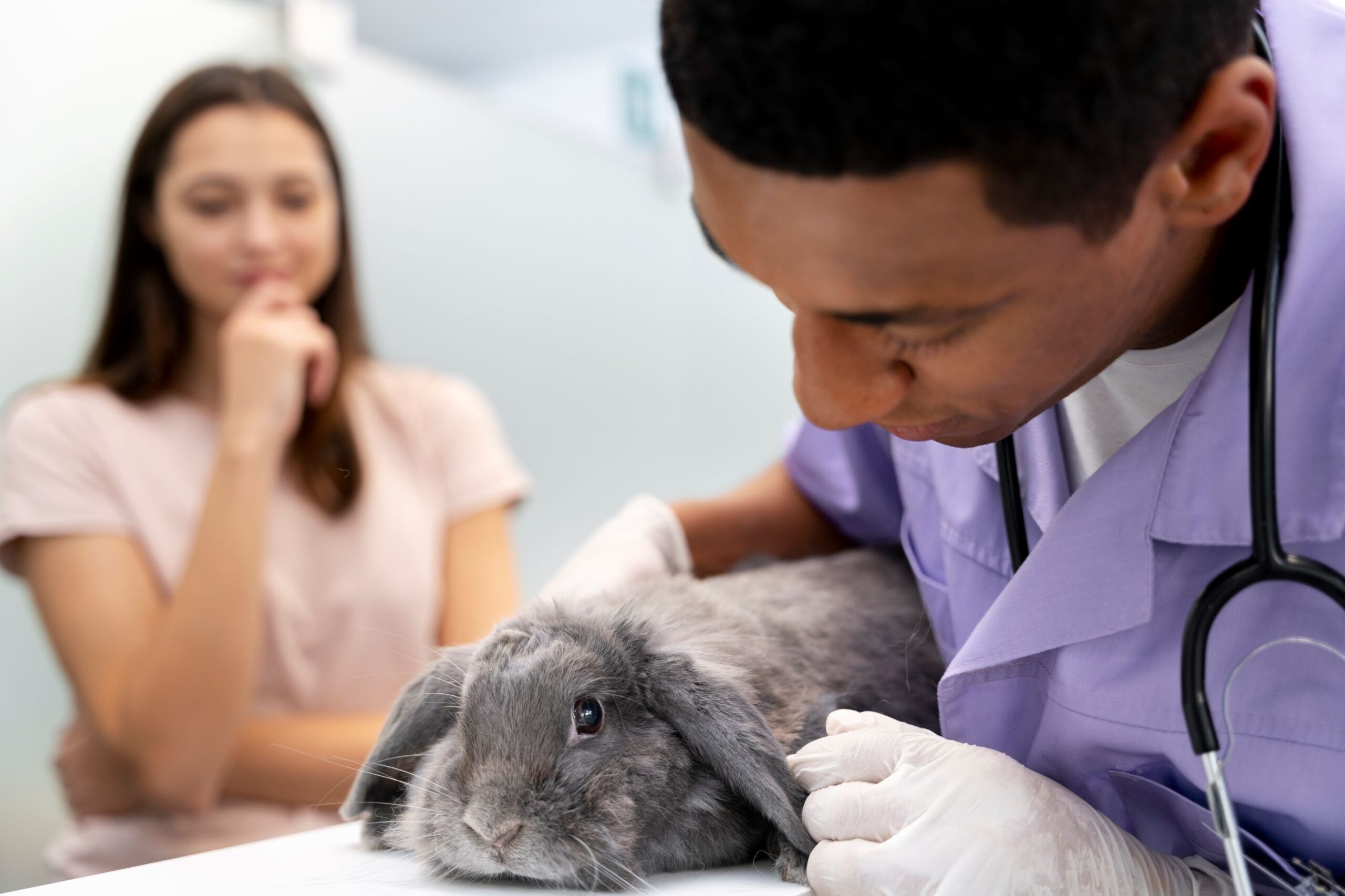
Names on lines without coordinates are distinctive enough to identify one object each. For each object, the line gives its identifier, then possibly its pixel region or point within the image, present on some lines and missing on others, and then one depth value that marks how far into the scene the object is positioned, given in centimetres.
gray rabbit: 61
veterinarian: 48
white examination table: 62
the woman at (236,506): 149
